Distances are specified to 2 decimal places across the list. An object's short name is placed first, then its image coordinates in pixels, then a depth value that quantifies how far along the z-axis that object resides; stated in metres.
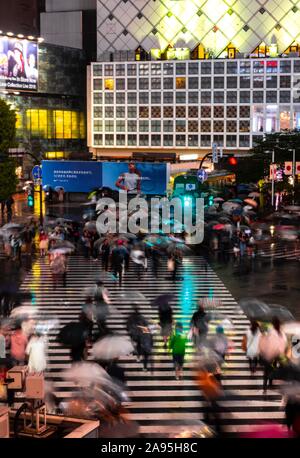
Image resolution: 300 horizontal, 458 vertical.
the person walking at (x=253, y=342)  15.49
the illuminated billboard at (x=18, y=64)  55.38
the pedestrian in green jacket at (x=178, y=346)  15.81
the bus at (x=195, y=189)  45.72
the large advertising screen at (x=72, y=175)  59.62
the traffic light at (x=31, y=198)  41.27
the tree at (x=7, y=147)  39.03
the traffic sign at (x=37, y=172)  42.59
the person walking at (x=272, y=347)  14.98
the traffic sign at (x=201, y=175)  45.87
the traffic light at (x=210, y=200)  44.68
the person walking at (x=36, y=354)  14.47
